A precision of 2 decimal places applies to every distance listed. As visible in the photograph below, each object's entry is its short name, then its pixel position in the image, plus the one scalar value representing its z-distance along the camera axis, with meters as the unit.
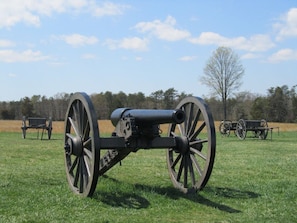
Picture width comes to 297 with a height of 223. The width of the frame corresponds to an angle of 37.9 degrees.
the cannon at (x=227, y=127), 29.70
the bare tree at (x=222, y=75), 55.78
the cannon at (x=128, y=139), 6.57
